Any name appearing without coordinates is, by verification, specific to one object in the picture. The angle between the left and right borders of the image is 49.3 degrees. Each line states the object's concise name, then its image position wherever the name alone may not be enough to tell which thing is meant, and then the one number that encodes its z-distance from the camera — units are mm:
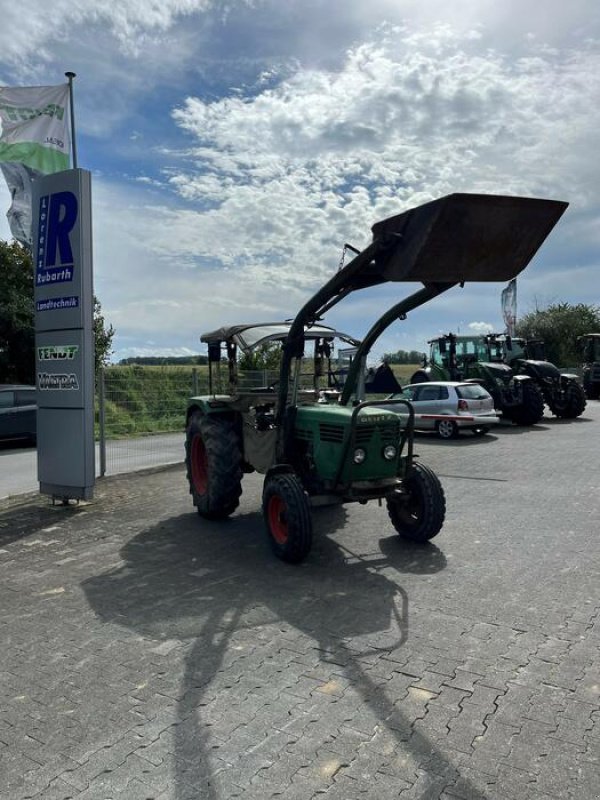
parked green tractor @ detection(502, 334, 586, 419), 19906
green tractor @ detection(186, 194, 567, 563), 4965
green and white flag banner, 13102
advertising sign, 8477
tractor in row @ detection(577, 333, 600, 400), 29058
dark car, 15095
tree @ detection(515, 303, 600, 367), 45812
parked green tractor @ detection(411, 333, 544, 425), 18219
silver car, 15805
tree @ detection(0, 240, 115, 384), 21641
